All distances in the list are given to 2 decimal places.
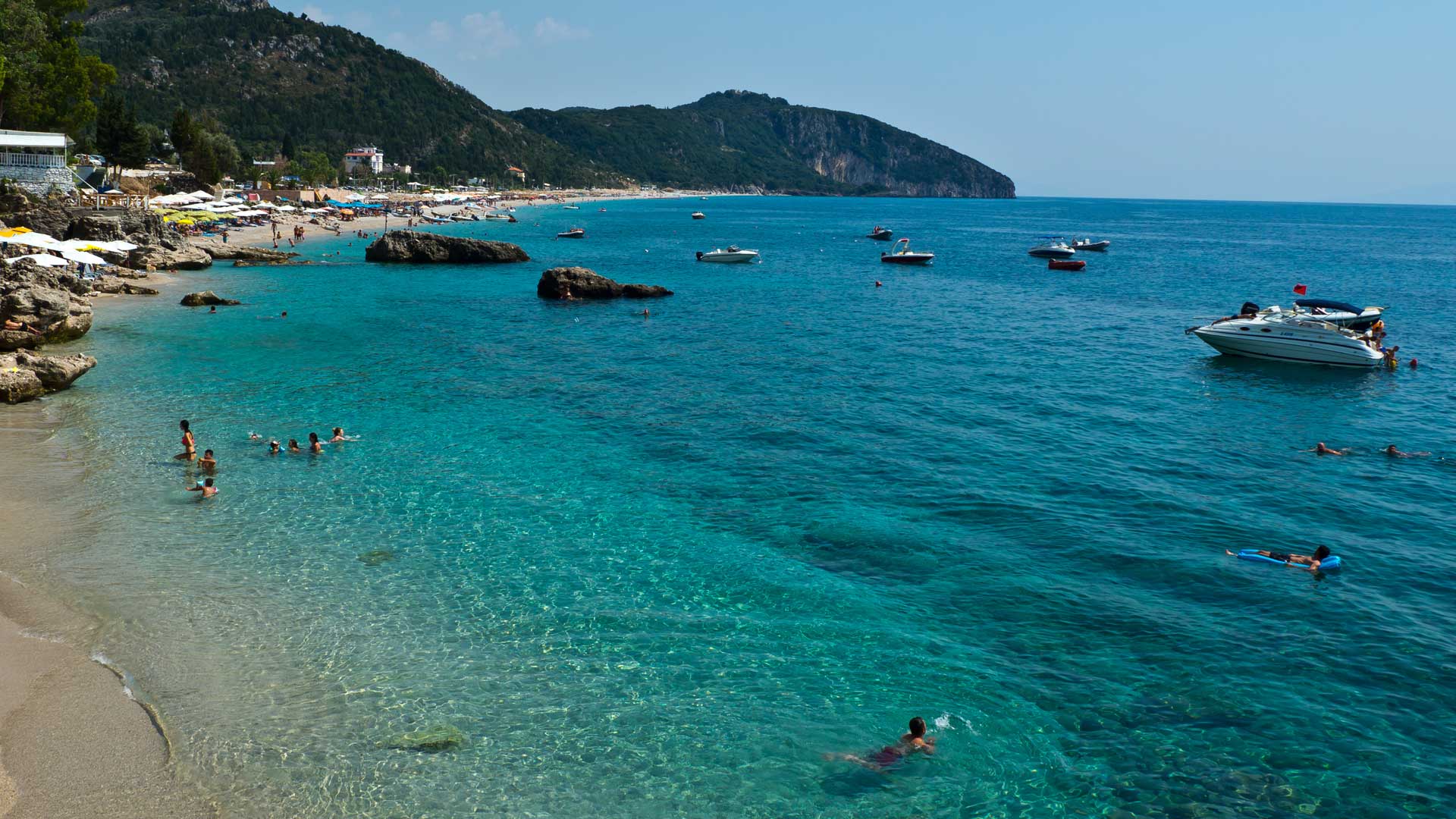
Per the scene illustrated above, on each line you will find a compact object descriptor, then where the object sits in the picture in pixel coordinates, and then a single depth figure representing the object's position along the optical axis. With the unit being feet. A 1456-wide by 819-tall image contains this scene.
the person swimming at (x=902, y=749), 41.52
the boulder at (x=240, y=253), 240.73
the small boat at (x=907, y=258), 295.69
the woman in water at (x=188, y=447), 79.97
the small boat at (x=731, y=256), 290.35
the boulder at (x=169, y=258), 205.67
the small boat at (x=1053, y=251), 315.99
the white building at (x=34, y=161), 221.66
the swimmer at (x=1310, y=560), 63.72
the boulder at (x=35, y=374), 94.22
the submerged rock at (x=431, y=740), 41.39
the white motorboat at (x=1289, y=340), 133.90
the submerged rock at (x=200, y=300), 165.99
